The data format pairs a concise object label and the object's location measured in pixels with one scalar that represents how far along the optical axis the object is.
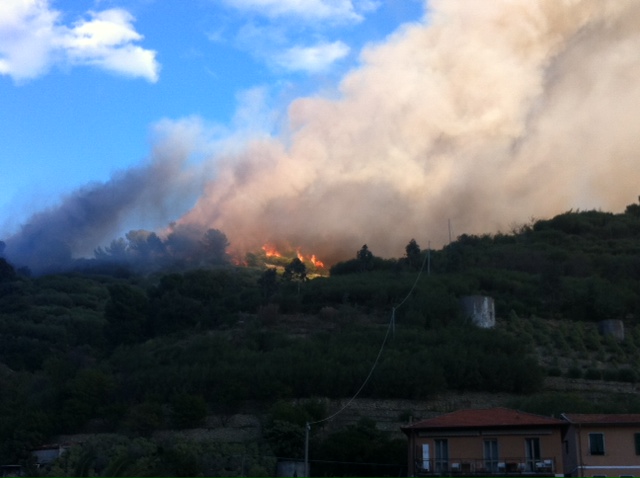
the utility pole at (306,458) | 40.62
